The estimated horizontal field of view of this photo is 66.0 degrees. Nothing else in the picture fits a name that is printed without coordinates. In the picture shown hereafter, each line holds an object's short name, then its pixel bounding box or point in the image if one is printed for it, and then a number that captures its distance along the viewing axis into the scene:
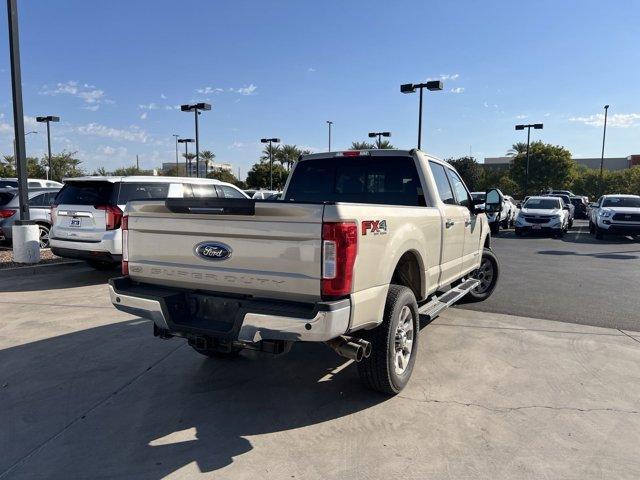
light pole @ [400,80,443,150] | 23.12
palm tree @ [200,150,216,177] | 71.93
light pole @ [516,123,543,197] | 32.94
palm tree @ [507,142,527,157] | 56.58
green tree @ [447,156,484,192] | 62.31
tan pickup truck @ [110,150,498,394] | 3.17
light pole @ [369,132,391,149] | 35.59
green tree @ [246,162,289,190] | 56.44
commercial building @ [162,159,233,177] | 77.84
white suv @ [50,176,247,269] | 8.16
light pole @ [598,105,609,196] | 47.07
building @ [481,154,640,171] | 83.00
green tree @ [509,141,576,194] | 49.25
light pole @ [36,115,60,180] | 35.22
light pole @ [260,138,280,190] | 44.22
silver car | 11.49
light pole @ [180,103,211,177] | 27.06
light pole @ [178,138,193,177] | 42.95
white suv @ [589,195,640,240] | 17.14
